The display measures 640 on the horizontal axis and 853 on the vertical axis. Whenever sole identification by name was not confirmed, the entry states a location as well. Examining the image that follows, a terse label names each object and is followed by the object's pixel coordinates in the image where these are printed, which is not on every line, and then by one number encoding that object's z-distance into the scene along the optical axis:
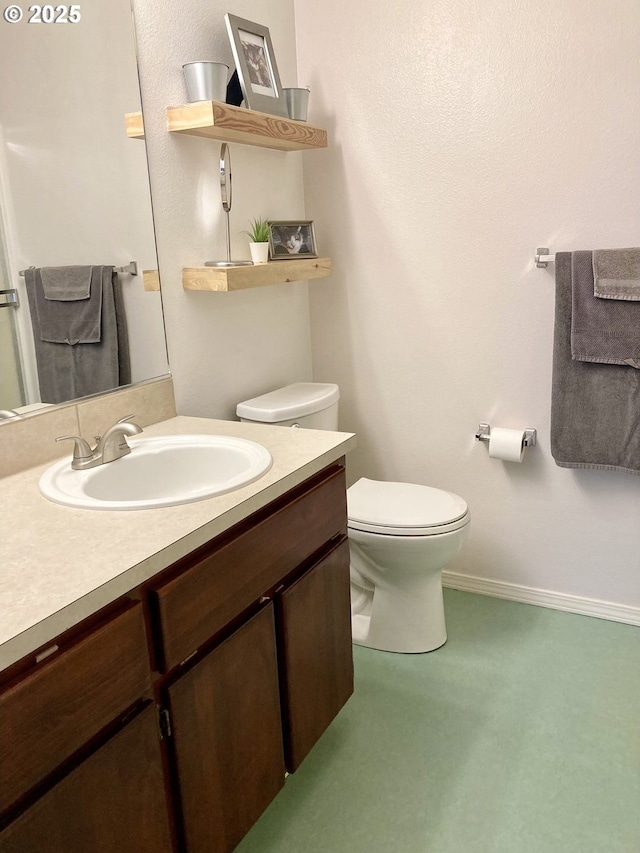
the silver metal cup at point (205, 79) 1.86
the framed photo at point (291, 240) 2.30
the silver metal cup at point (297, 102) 2.23
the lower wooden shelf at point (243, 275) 1.96
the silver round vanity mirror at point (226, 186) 2.04
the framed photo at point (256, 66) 2.03
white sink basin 1.45
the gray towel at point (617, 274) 2.02
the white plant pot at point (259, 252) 2.20
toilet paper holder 2.40
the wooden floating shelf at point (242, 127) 1.85
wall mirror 1.50
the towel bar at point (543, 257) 2.21
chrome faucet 1.51
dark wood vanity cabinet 0.96
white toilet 2.09
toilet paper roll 2.35
